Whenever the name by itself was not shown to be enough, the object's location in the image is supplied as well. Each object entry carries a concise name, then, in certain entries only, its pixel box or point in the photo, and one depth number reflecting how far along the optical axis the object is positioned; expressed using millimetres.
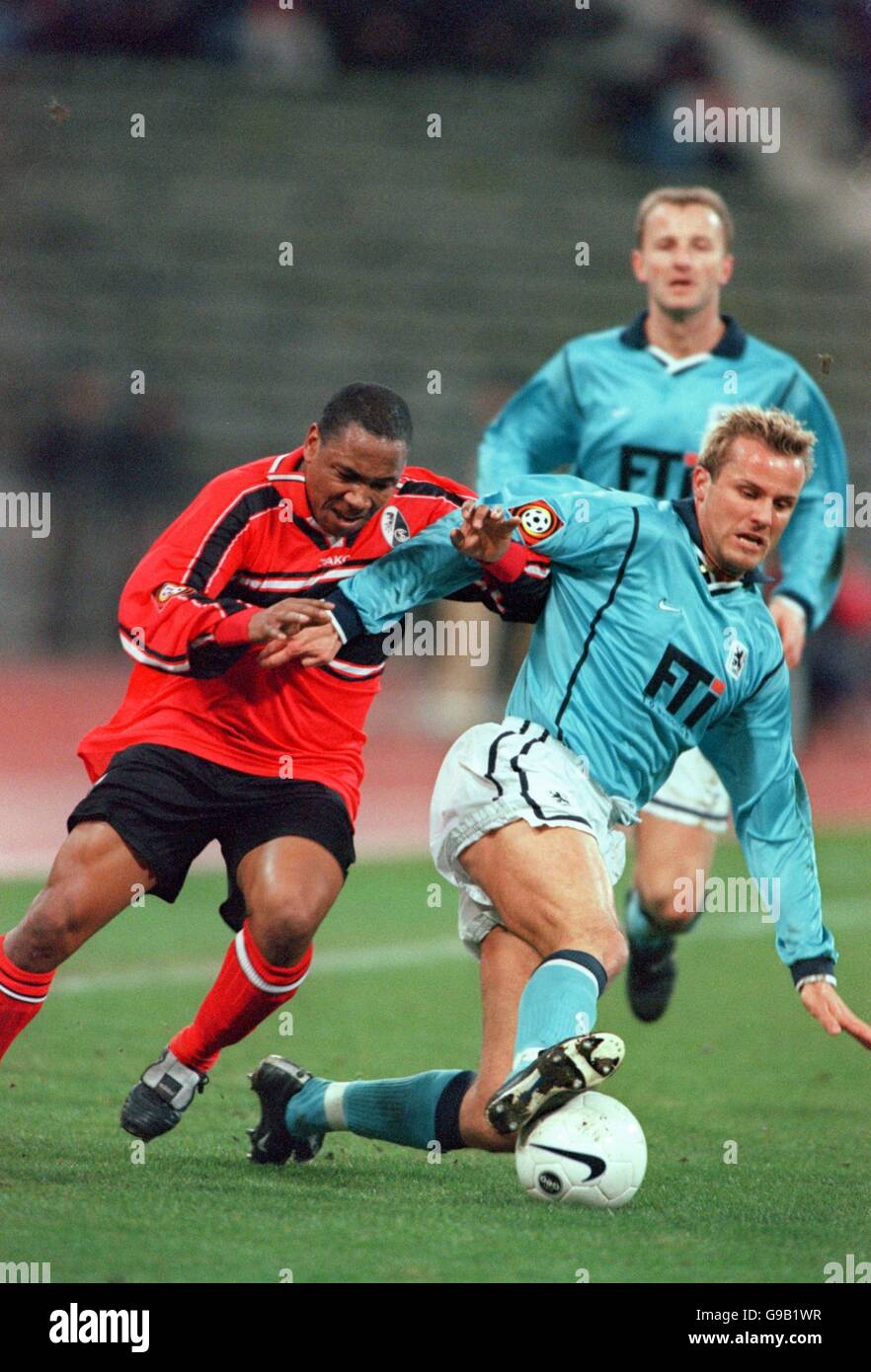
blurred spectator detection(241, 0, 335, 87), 21984
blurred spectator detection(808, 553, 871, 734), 15719
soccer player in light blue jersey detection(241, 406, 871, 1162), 4633
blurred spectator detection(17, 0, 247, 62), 20891
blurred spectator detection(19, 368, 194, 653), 17891
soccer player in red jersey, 4754
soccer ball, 4105
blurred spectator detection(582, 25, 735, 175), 20469
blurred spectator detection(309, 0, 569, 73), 22344
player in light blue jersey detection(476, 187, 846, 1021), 6680
